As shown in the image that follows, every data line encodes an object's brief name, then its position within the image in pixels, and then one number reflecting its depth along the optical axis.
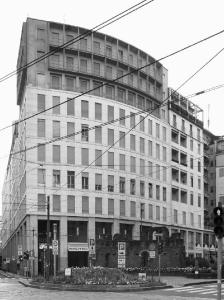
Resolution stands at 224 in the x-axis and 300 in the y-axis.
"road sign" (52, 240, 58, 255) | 42.88
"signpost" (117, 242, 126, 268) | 34.39
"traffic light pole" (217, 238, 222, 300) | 12.85
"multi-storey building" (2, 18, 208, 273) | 70.19
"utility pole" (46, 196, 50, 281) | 41.02
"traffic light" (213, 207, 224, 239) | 13.03
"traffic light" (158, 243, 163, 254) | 38.50
